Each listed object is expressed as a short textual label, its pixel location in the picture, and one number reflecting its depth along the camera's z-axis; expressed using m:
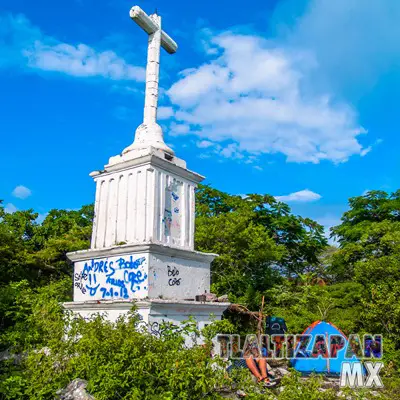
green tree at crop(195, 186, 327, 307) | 16.06
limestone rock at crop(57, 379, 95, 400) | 5.28
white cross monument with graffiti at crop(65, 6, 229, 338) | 7.37
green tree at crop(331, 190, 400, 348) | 13.97
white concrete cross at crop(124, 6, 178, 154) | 8.82
